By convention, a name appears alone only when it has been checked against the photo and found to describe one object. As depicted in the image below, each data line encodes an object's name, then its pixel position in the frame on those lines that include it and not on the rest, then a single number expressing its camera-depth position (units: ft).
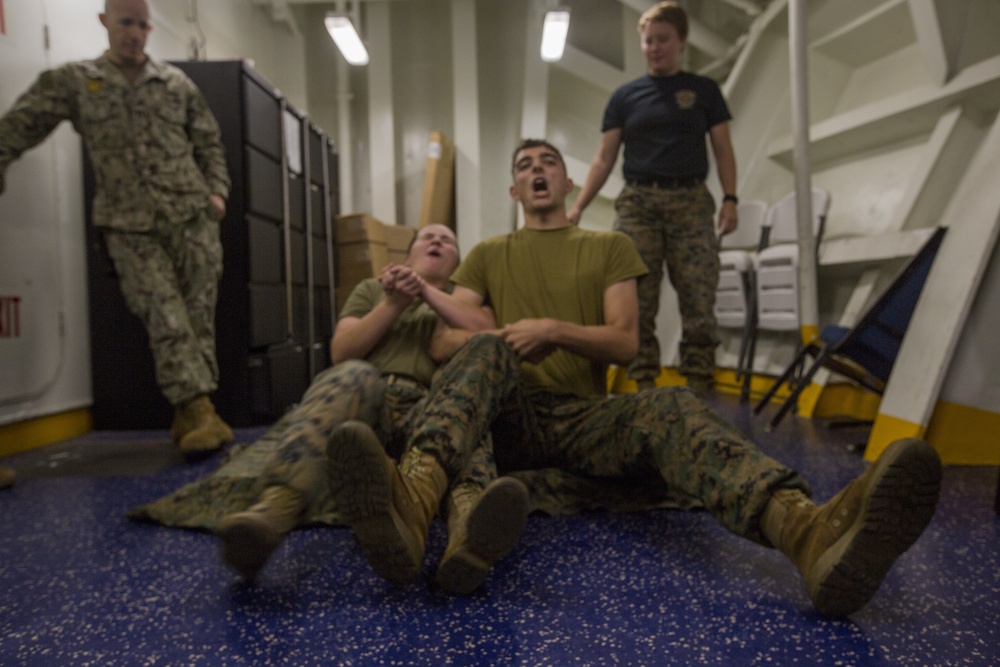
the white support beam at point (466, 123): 16.56
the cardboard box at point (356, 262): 14.17
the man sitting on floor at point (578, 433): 2.69
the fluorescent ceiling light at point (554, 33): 12.66
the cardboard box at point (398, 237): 15.30
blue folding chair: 6.57
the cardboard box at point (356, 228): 14.17
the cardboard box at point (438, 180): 15.30
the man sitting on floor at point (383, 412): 3.01
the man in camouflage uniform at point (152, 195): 7.12
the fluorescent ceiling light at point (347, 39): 13.30
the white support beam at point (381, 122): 16.85
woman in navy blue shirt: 7.41
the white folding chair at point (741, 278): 11.17
